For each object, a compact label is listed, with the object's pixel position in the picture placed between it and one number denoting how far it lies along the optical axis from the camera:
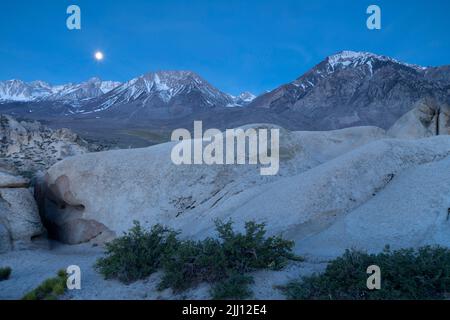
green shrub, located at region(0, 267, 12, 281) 9.43
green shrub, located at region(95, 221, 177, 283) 7.99
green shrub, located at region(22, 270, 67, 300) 7.10
